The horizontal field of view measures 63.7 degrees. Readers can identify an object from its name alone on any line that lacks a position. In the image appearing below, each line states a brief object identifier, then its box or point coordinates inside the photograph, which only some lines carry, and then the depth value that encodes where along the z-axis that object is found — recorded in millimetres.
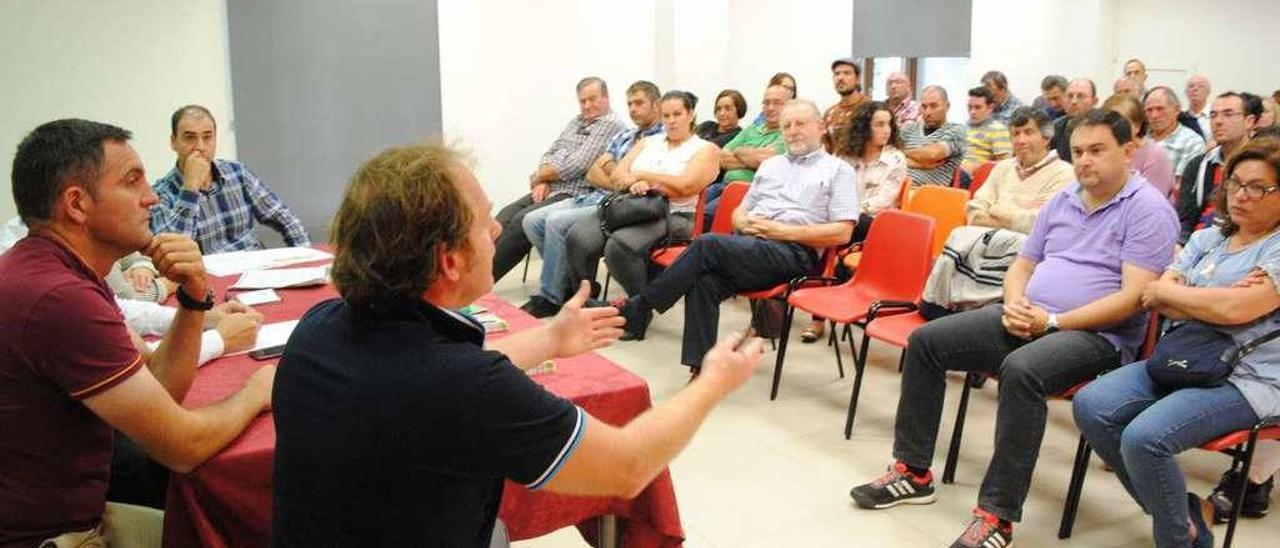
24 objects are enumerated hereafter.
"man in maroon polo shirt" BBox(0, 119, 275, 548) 1662
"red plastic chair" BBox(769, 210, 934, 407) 3781
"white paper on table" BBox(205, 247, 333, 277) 3268
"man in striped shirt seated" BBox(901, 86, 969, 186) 5809
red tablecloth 1746
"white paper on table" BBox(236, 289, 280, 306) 2756
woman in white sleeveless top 5195
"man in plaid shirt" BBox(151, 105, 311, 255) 3682
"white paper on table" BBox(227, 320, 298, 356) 2301
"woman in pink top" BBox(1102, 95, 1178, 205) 4500
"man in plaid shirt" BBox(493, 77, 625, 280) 5984
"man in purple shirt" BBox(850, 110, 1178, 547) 2863
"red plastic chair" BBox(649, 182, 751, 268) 4906
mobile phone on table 2217
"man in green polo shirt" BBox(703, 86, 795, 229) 5941
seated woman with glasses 2562
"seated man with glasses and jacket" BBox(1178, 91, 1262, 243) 4379
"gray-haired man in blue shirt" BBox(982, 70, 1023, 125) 7375
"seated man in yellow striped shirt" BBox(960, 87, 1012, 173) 6406
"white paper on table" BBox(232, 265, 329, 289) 2949
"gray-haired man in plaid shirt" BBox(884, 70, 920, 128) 6898
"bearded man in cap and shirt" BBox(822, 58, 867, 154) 6844
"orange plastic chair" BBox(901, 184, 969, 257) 4453
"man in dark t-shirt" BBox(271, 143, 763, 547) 1238
